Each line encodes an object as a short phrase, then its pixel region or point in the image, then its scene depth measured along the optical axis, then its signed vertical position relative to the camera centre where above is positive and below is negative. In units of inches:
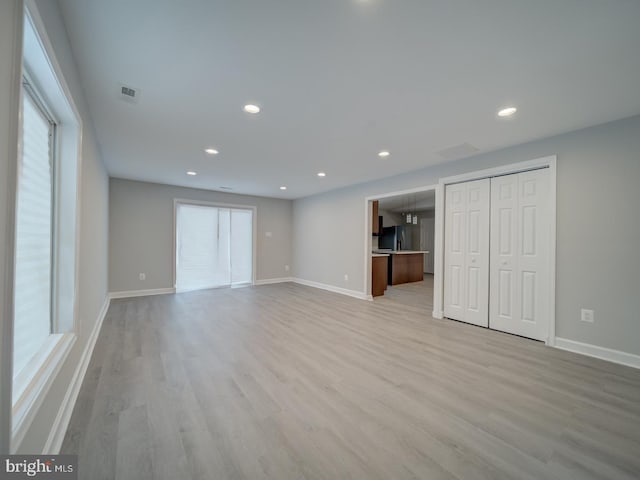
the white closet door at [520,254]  123.6 -5.8
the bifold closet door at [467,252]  144.1 -6.0
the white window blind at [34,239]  53.1 -0.5
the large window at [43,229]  47.0 +2.1
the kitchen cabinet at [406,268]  288.8 -31.5
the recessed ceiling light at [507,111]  94.9 +49.6
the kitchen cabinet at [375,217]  236.7 +23.2
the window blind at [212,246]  243.0 -7.3
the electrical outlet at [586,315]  109.4 -31.2
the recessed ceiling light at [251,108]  95.0 +49.5
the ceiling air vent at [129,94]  85.4 +49.9
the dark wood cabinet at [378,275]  221.6 -30.6
